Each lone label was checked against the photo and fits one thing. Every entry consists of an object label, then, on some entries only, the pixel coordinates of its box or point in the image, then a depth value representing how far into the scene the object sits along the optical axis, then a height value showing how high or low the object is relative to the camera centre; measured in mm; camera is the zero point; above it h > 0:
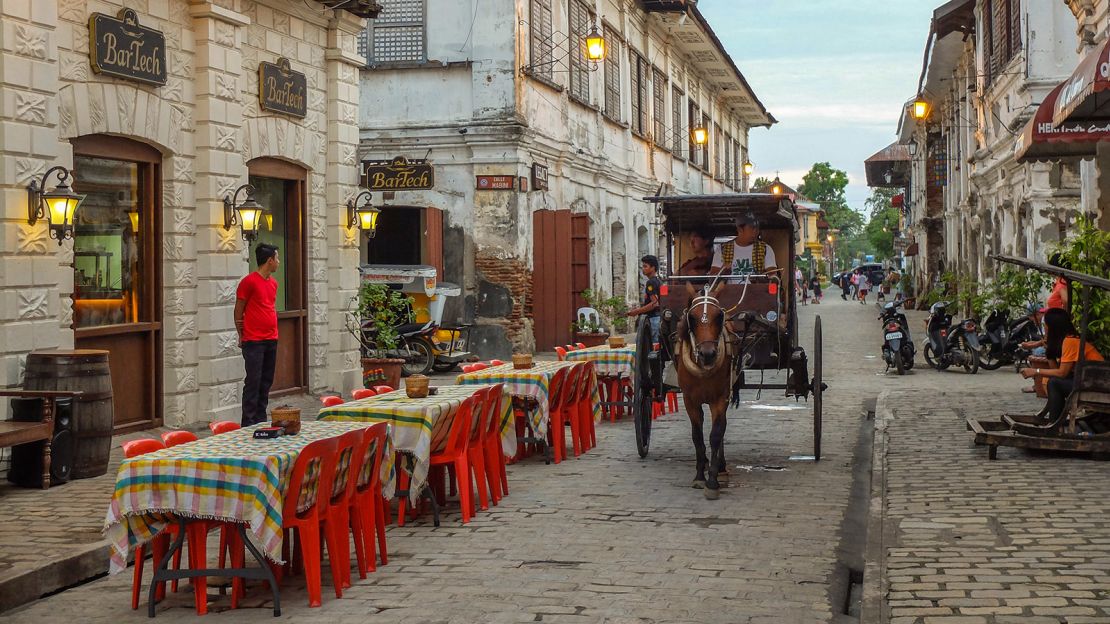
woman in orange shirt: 10320 -529
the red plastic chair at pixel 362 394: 8731 -689
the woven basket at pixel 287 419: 6688 -655
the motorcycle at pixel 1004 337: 18828 -682
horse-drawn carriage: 9547 -170
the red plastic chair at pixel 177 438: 6605 -751
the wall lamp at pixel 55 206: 10031 +793
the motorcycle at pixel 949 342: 19531 -780
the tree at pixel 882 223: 83375 +5279
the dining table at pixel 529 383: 10203 -714
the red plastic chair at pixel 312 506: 6086 -1056
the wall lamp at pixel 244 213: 13000 +923
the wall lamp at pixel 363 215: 15922 +1102
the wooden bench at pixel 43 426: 8836 -910
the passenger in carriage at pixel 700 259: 11727 +359
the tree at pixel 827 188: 119062 +10585
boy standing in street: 14142 +158
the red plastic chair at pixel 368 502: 6805 -1149
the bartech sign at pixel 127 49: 11000 +2361
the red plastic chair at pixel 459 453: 8211 -1050
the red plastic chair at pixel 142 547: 6227 -1286
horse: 9312 -546
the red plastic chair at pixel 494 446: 8920 -1096
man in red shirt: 11461 -270
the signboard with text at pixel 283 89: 13961 +2460
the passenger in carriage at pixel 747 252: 10922 +391
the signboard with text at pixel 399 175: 17859 +1824
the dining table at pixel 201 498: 5906 -960
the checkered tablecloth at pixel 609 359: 13336 -678
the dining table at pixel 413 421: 7711 -791
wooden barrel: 9305 -656
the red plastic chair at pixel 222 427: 7222 -761
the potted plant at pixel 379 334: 15820 -476
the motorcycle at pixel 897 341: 19703 -746
